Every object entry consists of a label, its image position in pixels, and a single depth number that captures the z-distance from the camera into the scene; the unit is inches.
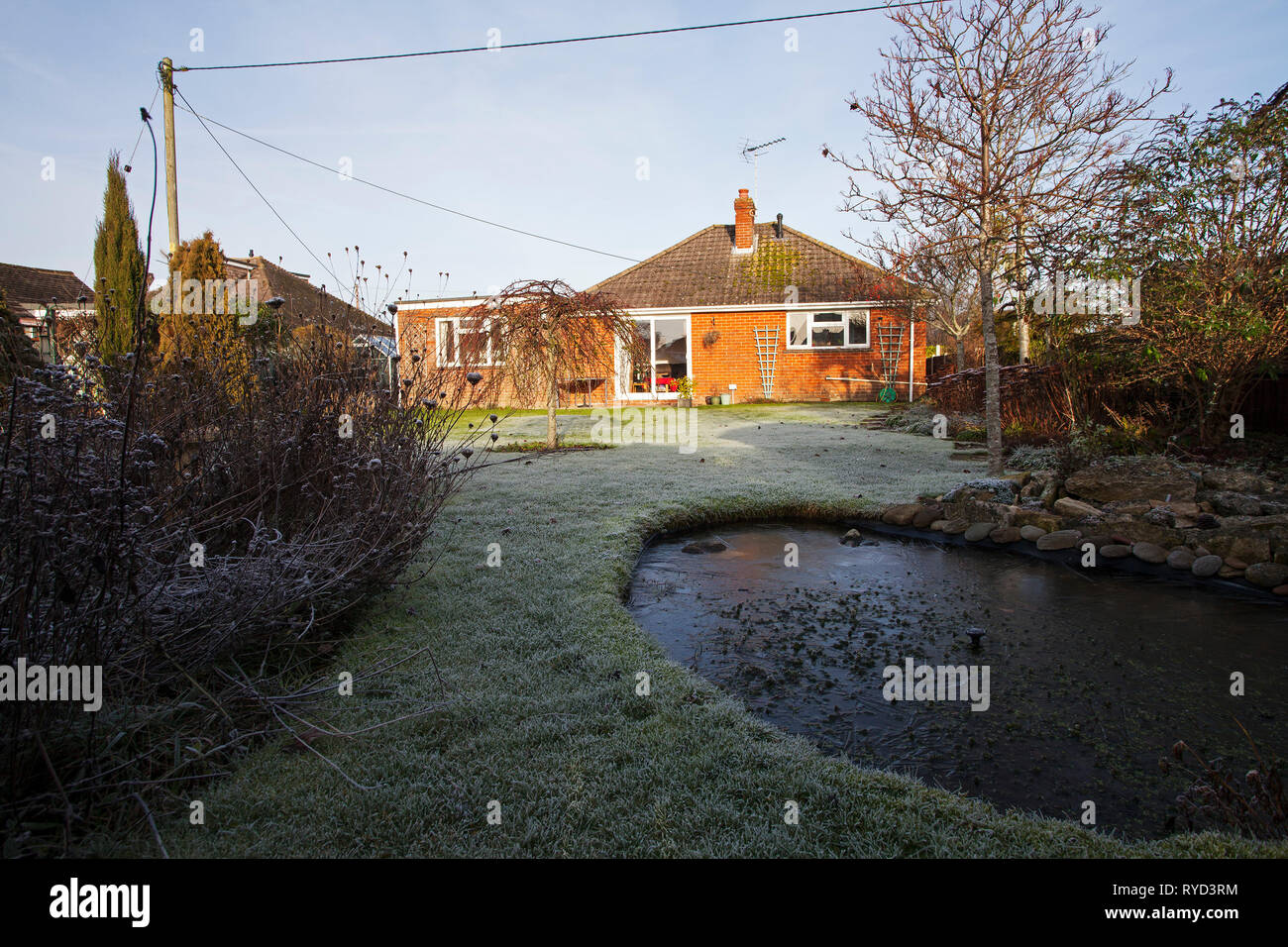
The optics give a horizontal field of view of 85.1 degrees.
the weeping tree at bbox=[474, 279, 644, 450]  425.4
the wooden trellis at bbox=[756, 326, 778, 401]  802.8
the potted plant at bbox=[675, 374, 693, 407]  803.4
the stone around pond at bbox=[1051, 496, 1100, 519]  241.9
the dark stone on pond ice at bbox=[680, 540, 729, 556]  242.7
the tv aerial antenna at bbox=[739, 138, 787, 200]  883.4
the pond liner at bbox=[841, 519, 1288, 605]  194.5
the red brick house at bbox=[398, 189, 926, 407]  786.2
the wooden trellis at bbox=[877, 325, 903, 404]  781.9
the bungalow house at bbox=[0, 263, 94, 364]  913.6
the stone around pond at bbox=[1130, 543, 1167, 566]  215.2
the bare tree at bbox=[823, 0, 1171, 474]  291.4
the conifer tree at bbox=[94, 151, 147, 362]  434.9
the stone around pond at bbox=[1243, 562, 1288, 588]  190.7
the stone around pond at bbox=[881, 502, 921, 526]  267.4
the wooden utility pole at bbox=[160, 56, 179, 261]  484.4
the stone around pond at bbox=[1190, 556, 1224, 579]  203.8
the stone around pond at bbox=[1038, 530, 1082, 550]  231.9
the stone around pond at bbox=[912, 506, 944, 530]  264.5
